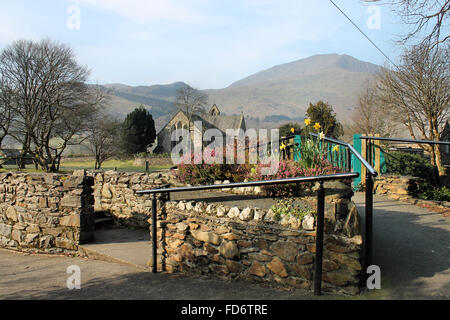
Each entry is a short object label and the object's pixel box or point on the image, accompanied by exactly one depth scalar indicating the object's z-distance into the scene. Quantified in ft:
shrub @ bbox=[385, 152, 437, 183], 29.09
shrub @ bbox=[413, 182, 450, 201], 25.71
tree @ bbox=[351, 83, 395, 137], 117.74
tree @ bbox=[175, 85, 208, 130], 182.50
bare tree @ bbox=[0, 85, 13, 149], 87.10
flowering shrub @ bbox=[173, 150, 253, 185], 19.88
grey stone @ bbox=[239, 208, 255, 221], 13.73
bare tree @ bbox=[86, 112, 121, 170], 100.89
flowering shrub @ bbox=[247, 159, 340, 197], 14.82
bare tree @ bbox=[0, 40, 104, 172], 90.68
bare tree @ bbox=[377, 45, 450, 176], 58.59
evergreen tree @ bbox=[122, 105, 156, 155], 163.98
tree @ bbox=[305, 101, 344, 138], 133.77
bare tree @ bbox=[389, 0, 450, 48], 31.37
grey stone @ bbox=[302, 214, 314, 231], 12.07
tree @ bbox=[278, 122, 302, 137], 147.95
